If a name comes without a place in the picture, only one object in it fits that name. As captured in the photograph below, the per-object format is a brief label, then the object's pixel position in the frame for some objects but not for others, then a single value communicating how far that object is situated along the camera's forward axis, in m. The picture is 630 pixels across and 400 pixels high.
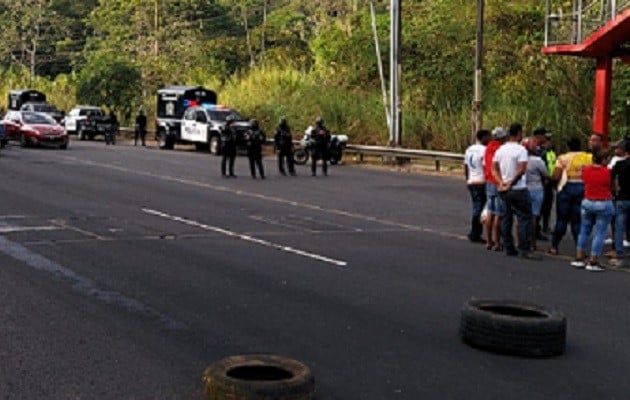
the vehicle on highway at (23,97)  54.73
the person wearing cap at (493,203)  12.41
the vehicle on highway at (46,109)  46.01
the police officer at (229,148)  23.00
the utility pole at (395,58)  28.69
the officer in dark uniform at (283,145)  23.95
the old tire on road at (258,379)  5.57
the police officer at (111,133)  41.16
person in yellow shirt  12.23
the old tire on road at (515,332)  7.17
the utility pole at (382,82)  30.77
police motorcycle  29.32
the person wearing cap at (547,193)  13.51
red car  34.17
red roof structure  20.69
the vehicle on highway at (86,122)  44.53
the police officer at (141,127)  39.78
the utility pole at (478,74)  25.88
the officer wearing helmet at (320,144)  24.25
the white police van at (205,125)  34.47
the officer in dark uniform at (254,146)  22.94
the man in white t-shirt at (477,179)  12.95
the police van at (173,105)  38.16
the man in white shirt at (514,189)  11.91
